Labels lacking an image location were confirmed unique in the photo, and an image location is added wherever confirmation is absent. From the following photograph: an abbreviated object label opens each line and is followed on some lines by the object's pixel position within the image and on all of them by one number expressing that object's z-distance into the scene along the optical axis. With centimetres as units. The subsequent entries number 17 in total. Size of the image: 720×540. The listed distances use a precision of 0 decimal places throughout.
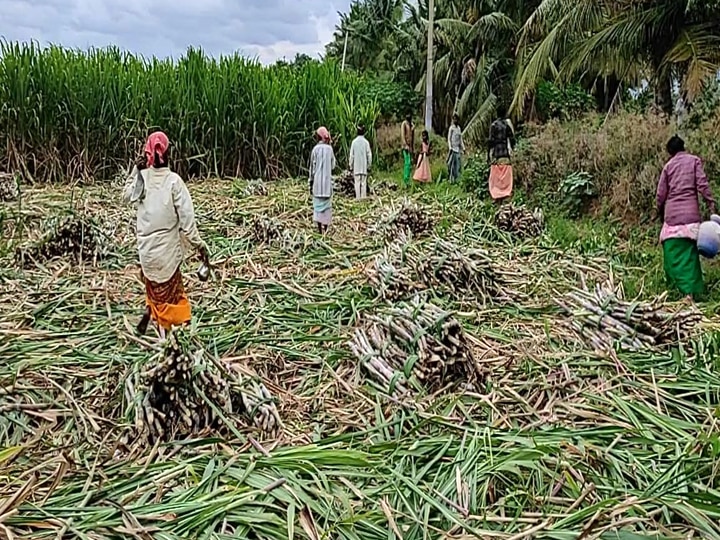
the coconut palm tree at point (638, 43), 818
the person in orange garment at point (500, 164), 951
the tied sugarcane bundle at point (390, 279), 472
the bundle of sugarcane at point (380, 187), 1110
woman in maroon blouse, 510
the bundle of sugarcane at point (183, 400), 297
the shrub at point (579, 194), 856
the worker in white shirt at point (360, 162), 982
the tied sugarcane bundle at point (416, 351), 345
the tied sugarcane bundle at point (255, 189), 998
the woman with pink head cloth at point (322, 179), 755
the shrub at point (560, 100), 1524
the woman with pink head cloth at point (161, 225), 384
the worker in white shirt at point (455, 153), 1220
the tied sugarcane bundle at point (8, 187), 876
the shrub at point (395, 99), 1922
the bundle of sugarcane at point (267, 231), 675
